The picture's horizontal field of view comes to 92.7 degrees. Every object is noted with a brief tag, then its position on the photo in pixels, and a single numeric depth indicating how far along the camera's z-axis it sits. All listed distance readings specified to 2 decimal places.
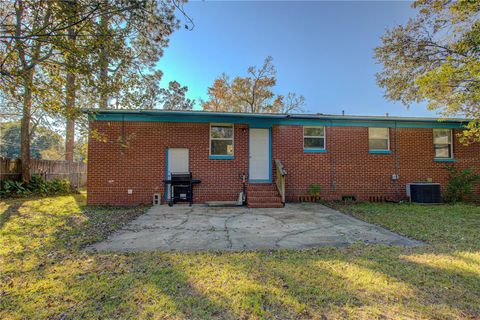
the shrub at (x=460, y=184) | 9.11
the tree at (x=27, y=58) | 3.71
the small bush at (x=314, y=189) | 9.01
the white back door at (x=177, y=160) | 8.66
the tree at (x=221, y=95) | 24.08
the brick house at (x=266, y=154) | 8.37
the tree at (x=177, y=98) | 23.51
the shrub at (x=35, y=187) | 10.32
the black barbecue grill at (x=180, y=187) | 8.27
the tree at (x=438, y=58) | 7.21
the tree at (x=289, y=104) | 23.86
